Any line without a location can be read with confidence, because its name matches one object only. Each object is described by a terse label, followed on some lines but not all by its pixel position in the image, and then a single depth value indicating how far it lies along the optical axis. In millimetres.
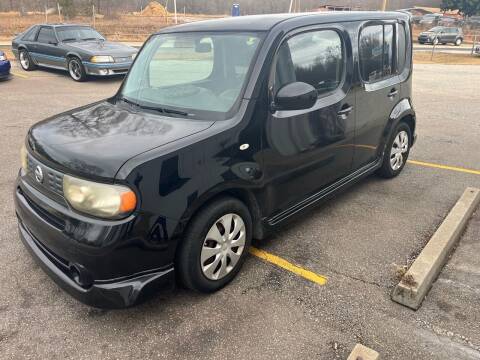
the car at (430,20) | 47794
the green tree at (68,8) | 39419
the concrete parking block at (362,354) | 2141
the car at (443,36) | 34344
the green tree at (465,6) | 58125
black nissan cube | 2307
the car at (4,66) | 11031
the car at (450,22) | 43853
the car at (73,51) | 11080
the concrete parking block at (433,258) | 2729
